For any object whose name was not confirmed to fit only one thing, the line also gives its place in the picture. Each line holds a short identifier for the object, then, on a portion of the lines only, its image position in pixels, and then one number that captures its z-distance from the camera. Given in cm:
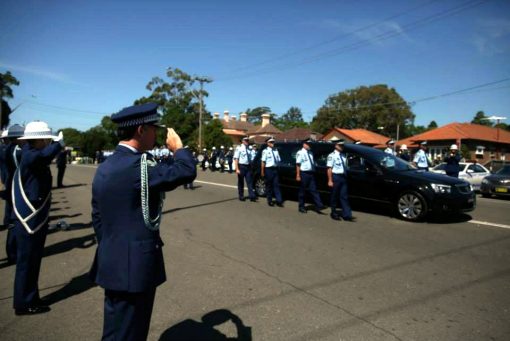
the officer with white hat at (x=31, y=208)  382
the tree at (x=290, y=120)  11733
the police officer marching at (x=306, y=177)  963
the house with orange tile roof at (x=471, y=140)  5028
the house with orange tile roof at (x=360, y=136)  6091
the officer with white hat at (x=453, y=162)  1398
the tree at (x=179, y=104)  6562
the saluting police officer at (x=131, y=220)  221
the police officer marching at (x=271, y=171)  1075
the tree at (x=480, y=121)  11162
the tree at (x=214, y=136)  5961
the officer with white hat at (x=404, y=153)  1744
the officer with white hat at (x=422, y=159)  1460
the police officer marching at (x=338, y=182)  863
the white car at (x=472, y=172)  1608
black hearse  837
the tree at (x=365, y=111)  7156
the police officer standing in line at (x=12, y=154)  546
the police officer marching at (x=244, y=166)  1177
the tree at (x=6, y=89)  4380
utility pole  4059
